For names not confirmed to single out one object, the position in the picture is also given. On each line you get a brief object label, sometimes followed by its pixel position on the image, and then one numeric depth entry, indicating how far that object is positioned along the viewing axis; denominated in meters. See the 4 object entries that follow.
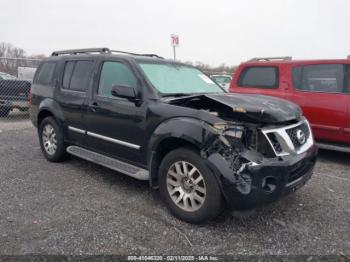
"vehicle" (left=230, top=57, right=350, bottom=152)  5.38
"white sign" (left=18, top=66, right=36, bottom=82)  13.86
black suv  2.94
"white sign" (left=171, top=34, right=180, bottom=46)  10.38
